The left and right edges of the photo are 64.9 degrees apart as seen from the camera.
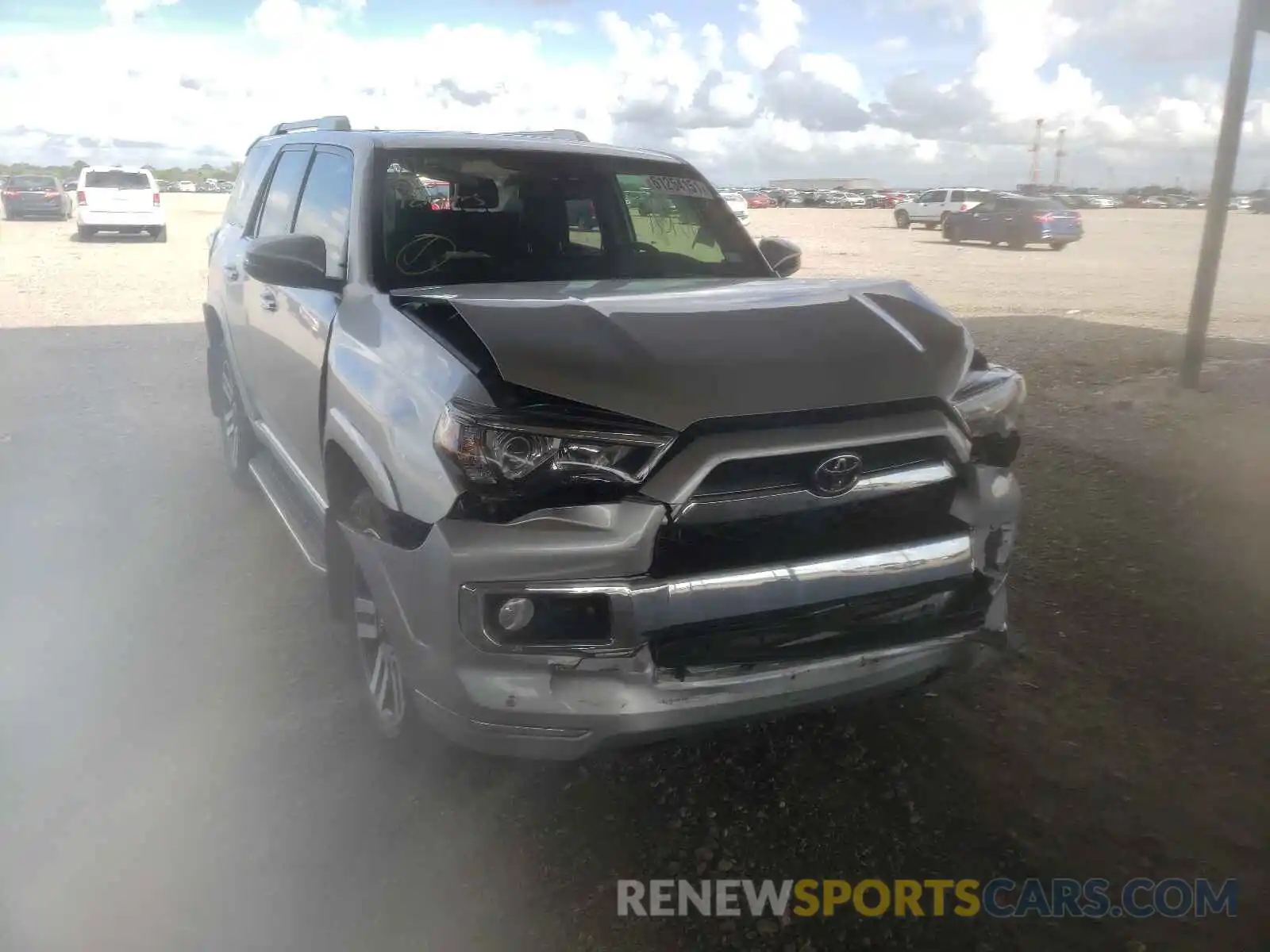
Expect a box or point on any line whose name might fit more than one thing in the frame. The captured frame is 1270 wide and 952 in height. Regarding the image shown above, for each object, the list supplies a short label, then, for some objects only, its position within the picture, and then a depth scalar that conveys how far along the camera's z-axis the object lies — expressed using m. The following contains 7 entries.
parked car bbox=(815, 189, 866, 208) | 66.56
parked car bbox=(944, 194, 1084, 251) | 24.83
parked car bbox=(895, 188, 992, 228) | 31.03
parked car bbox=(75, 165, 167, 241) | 22.84
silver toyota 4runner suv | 2.29
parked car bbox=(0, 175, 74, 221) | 32.09
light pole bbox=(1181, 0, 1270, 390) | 7.55
